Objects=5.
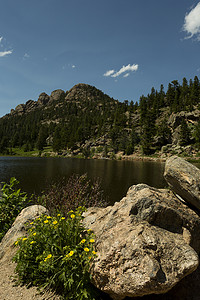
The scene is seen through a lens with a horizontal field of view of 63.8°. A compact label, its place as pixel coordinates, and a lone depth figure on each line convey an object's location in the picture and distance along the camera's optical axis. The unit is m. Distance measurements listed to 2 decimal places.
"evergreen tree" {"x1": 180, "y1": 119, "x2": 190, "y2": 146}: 87.49
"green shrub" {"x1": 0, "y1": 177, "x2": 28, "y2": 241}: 5.98
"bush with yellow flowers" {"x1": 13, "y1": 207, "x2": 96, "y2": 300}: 3.13
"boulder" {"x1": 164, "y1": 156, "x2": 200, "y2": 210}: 4.57
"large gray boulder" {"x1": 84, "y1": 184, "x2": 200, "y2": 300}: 2.77
